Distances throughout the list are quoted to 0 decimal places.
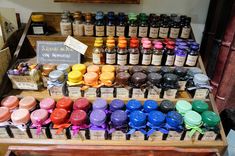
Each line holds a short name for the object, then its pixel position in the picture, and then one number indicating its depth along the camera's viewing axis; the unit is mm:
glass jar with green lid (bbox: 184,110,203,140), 902
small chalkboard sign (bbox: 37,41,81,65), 1193
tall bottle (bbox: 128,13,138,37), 1176
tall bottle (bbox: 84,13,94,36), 1182
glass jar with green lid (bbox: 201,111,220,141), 902
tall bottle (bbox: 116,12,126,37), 1185
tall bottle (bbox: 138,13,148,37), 1181
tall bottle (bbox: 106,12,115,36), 1182
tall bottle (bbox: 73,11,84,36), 1186
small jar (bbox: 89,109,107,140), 888
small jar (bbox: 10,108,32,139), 888
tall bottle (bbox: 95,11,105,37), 1178
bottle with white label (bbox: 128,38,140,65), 1110
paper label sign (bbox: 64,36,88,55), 1196
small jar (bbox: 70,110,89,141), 885
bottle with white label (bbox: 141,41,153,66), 1113
